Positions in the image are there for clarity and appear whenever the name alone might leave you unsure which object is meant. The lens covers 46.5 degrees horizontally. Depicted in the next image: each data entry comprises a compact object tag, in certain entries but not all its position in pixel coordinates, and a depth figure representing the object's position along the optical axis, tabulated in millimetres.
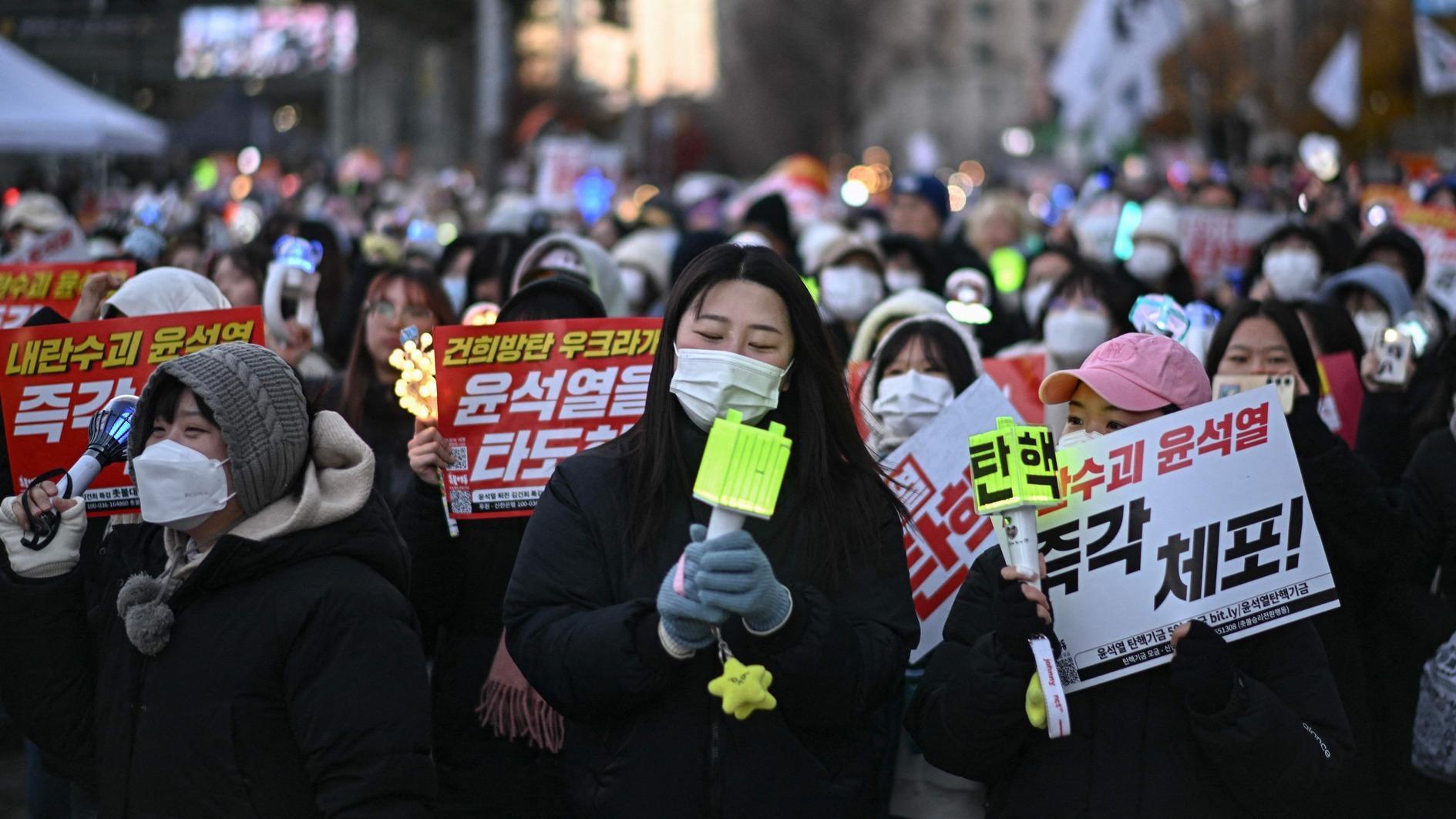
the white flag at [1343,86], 19469
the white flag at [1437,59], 15570
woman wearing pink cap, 3316
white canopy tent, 16078
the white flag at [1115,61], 17453
